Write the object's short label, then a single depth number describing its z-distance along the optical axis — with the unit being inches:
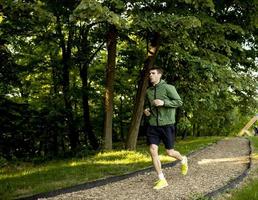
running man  351.6
